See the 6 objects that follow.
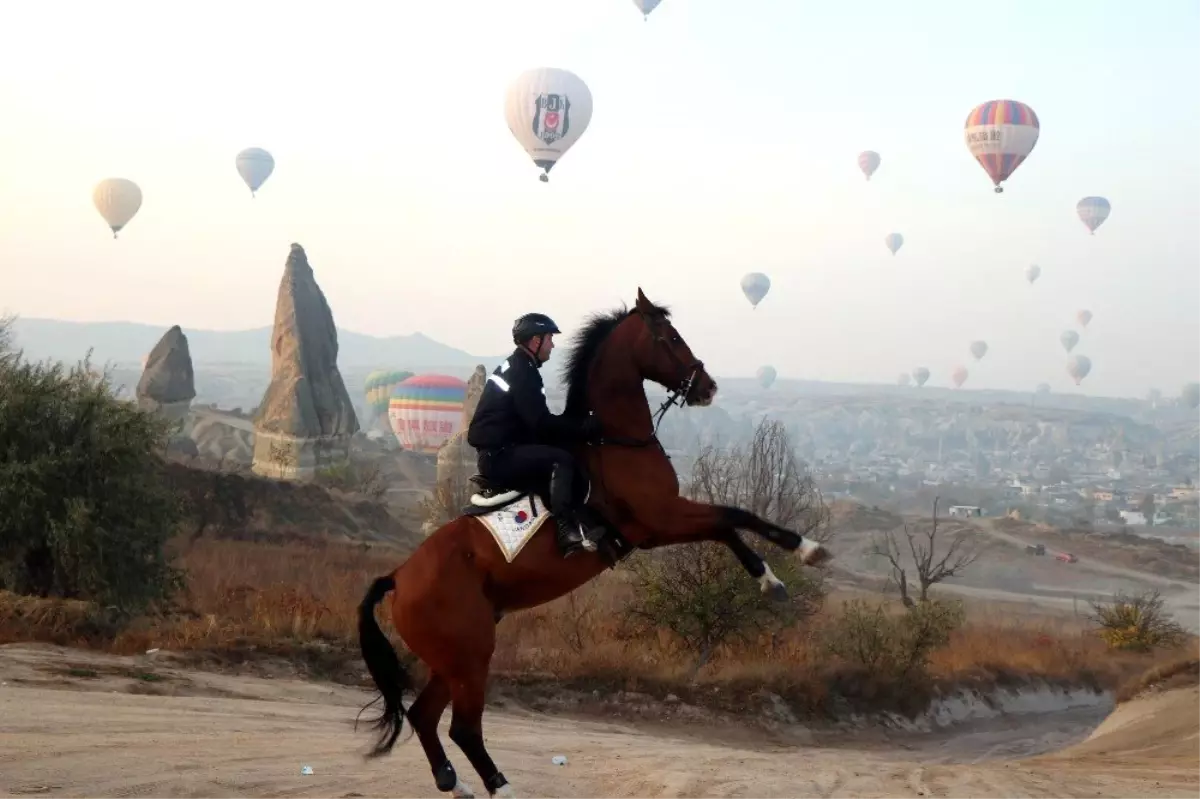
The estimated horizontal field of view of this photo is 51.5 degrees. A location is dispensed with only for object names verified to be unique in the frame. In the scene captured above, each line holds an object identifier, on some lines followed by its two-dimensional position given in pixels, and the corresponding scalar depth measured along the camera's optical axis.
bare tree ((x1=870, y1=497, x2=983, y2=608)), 90.12
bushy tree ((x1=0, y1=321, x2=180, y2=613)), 20.80
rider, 9.16
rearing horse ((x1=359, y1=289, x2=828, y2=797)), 9.01
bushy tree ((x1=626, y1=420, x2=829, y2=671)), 23.66
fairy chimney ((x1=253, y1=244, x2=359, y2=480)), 84.62
